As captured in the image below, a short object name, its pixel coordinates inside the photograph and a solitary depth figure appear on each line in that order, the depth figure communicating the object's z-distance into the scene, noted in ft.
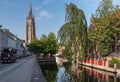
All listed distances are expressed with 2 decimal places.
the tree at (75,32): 54.88
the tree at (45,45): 118.08
